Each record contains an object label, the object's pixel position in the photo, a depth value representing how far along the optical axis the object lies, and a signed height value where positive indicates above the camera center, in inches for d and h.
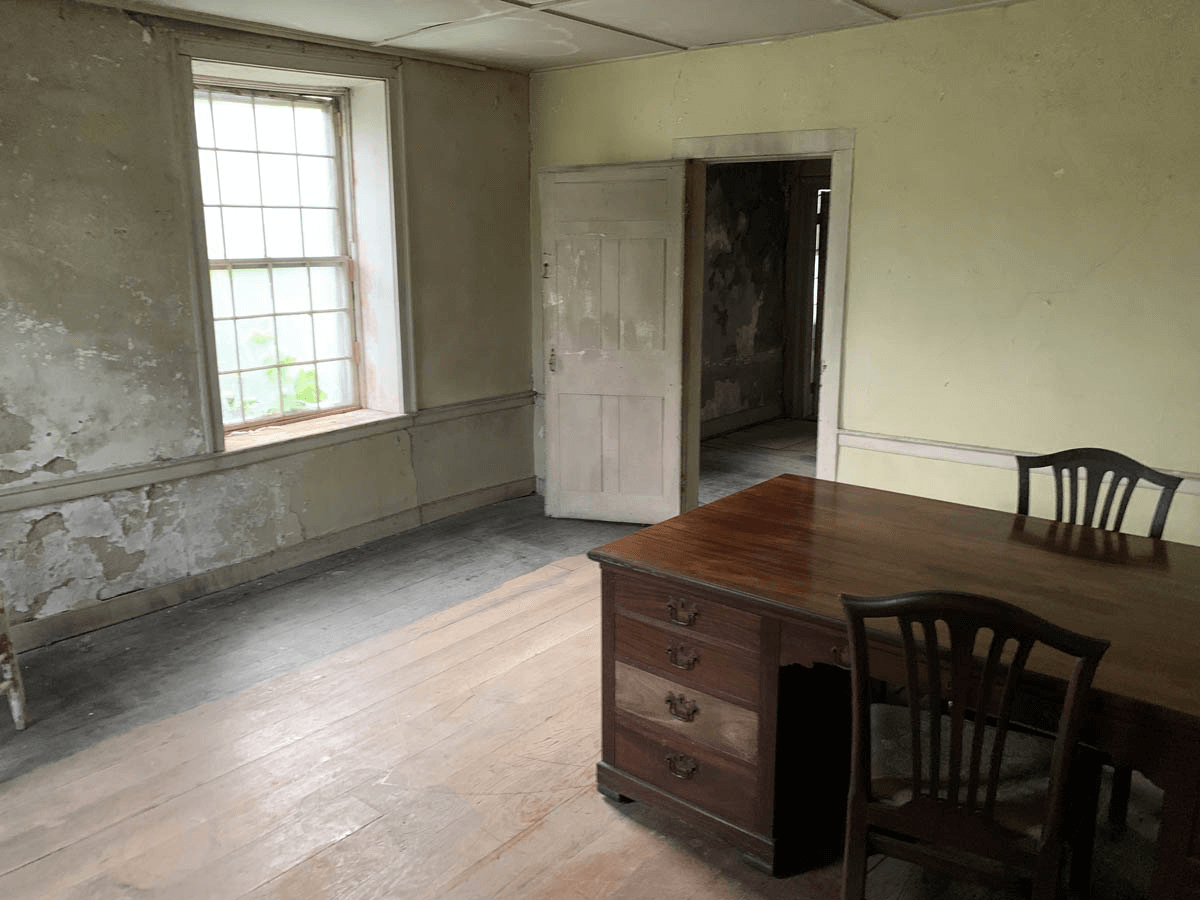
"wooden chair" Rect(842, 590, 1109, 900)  67.9 -41.7
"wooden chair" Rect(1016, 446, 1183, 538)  107.0 -24.9
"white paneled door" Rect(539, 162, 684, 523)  197.3 -14.8
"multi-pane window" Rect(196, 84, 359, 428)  175.2 +4.7
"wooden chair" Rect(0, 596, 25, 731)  123.6 -55.2
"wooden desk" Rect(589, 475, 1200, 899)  86.2 -33.6
